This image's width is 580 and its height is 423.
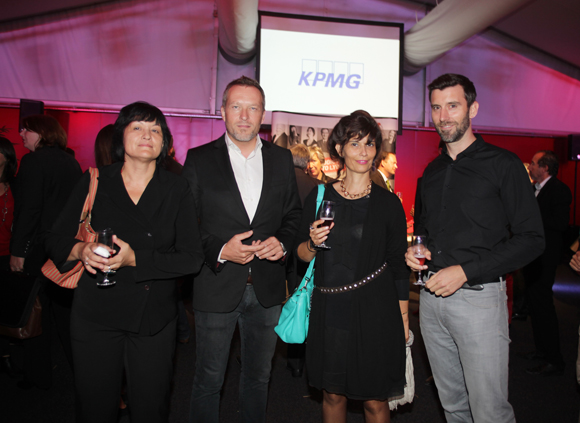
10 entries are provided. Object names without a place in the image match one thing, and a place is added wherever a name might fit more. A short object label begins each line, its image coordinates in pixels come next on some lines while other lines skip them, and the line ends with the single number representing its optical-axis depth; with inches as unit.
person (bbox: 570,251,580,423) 78.5
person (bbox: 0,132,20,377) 121.1
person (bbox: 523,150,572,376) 137.0
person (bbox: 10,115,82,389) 112.8
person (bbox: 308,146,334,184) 169.5
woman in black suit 66.6
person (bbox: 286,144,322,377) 127.4
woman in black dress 75.0
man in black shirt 72.0
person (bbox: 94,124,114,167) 107.2
